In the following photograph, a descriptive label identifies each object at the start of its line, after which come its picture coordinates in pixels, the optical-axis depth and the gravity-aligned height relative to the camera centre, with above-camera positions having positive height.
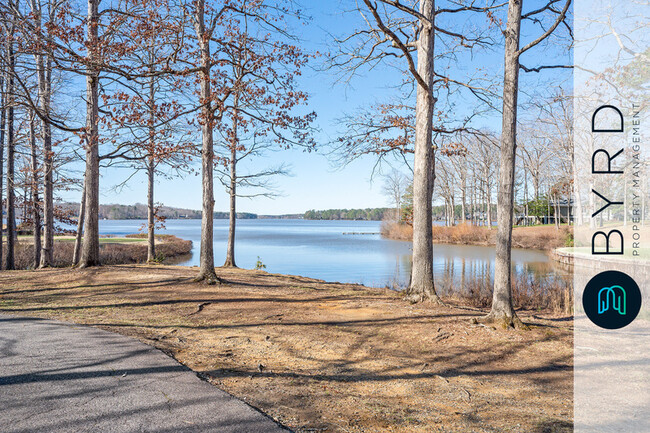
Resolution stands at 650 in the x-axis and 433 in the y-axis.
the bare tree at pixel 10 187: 17.98 +1.22
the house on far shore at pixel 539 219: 58.56 -0.28
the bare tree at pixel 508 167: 7.25 +0.89
